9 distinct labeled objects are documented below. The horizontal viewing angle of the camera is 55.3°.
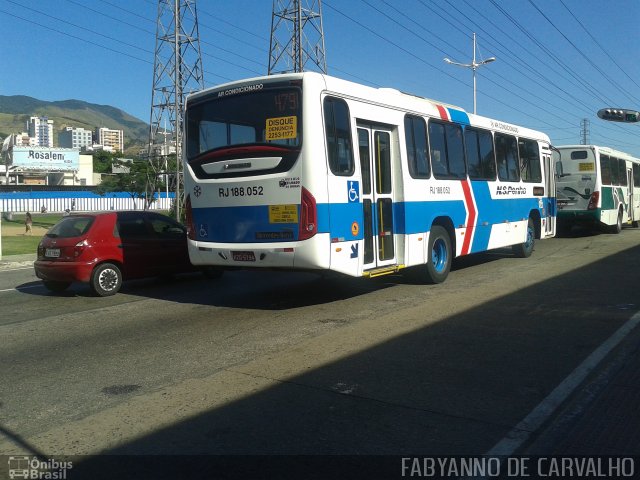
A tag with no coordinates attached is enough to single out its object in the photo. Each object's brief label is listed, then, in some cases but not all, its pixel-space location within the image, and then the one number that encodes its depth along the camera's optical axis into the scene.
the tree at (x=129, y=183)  55.16
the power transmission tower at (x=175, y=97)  33.47
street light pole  40.81
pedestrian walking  31.48
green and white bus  21.92
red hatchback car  10.87
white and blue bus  8.52
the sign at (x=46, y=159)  77.02
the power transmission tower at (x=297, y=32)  32.56
